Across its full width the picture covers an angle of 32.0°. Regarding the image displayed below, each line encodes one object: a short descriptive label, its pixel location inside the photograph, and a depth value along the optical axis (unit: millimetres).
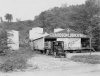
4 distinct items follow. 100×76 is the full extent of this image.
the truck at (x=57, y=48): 21906
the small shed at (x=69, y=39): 28984
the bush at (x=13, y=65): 11570
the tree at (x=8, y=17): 74888
